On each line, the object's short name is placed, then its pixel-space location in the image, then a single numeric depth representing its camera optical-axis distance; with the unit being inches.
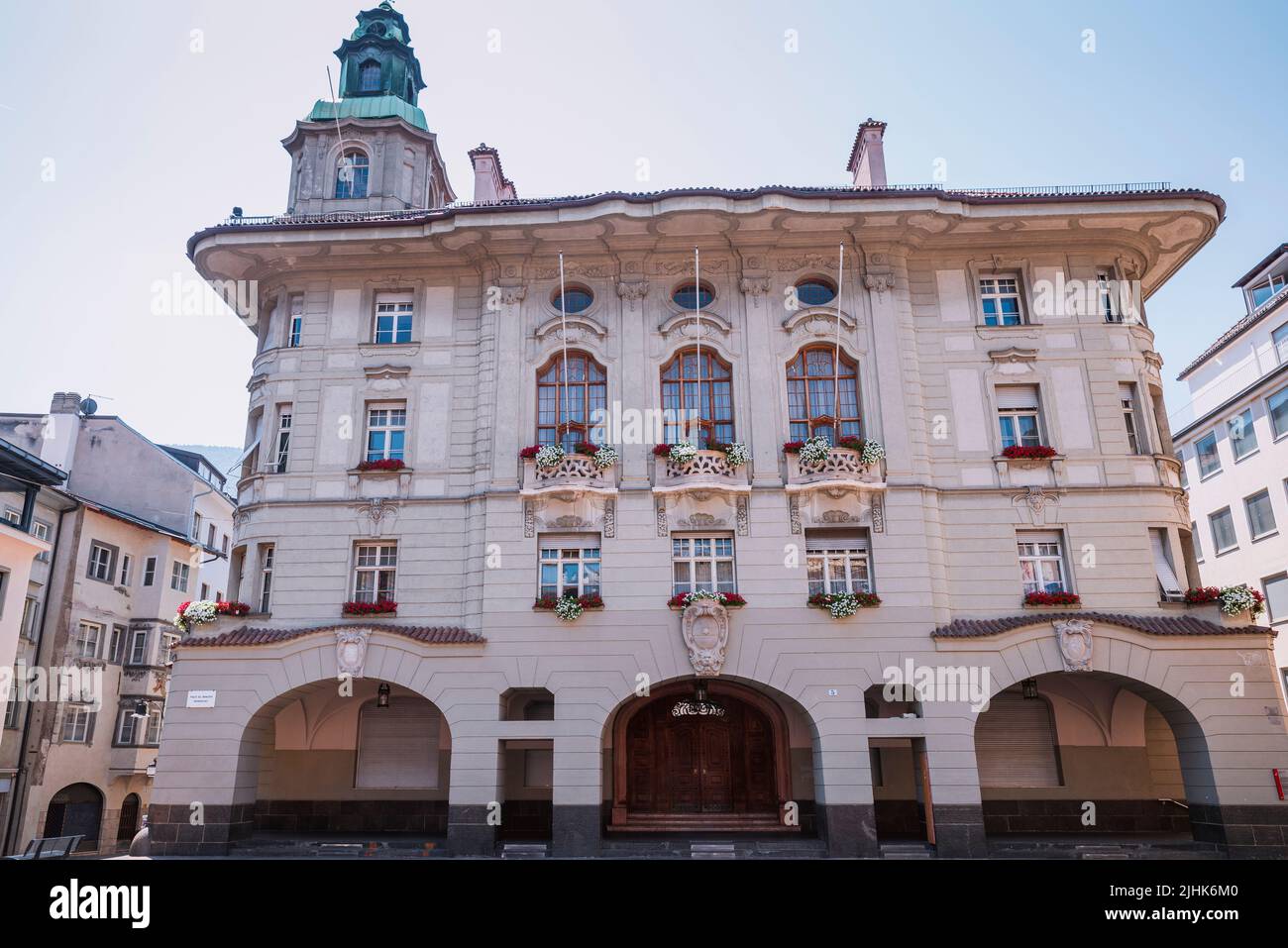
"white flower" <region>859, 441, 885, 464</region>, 991.0
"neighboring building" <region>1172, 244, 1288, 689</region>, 1453.0
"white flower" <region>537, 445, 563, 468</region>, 1005.2
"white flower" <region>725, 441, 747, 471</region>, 991.6
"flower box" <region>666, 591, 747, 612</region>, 954.1
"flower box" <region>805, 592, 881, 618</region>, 946.1
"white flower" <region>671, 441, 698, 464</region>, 994.1
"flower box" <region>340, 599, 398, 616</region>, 985.5
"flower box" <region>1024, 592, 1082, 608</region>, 962.1
